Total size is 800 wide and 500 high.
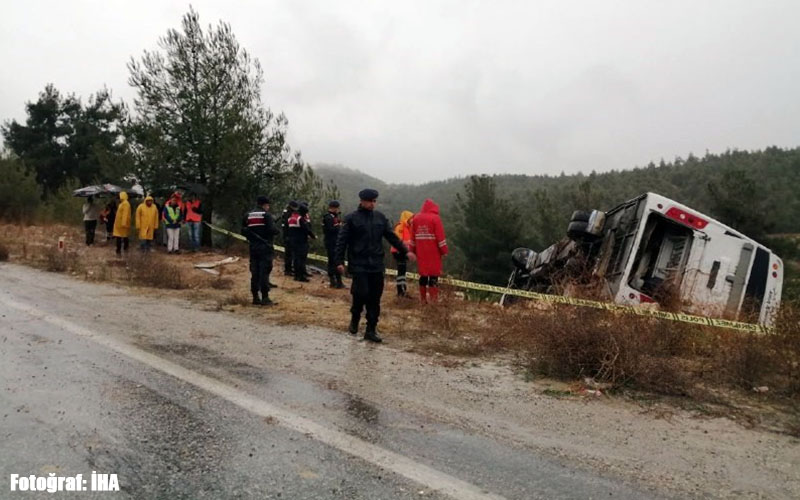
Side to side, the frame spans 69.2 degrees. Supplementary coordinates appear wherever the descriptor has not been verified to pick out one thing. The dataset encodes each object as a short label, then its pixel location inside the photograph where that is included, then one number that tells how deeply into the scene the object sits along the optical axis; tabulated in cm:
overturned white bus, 815
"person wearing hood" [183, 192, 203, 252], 1579
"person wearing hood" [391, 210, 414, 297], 1030
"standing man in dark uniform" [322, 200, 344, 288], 1157
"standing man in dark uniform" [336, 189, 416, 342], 675
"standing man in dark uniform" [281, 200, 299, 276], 1240
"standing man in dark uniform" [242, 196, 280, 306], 888
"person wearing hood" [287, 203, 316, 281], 1200
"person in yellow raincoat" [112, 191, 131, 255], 1450
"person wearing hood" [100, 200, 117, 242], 1683
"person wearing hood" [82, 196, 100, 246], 1625
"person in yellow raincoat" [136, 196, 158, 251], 1471
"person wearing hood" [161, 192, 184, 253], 1541
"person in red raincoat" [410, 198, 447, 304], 924
